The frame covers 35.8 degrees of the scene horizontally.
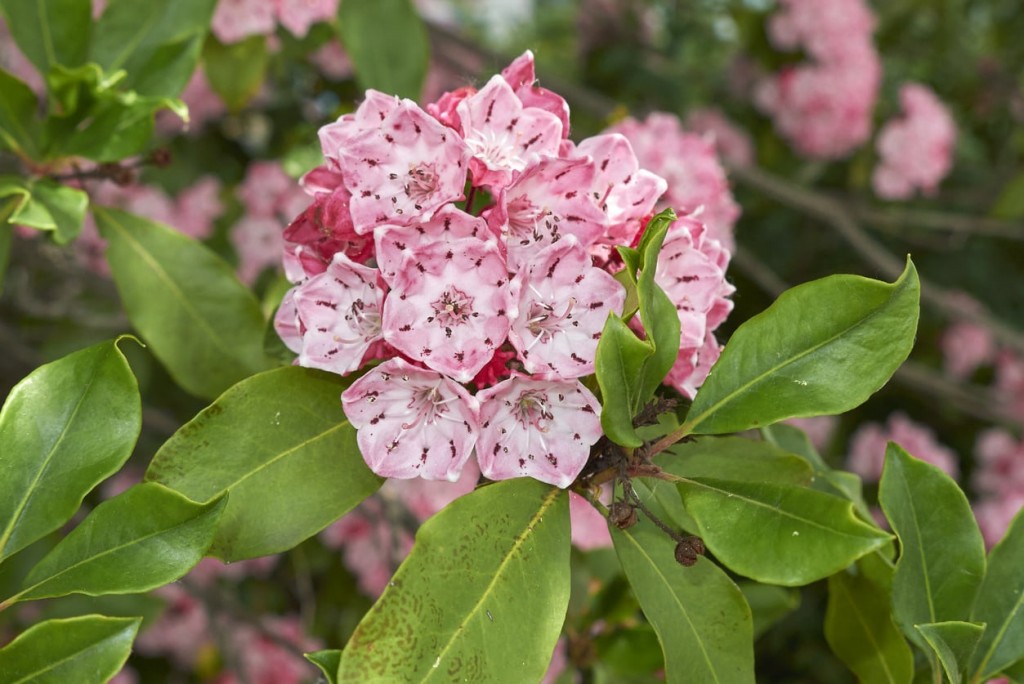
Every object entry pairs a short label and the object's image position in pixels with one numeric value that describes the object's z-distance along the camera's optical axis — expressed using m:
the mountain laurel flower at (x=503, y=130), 0.30
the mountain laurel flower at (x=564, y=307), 0.29
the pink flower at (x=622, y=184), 0.31
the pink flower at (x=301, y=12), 0.47
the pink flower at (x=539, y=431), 0.29
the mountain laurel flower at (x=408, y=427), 0.30
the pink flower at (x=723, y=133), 0.81
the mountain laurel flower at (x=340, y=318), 0.30
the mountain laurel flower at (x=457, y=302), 0.29
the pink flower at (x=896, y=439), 0.71
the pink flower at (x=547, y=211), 0.30
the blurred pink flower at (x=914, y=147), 0.76
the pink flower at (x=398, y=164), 0.30
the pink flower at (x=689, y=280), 0.31
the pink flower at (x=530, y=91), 0.31
